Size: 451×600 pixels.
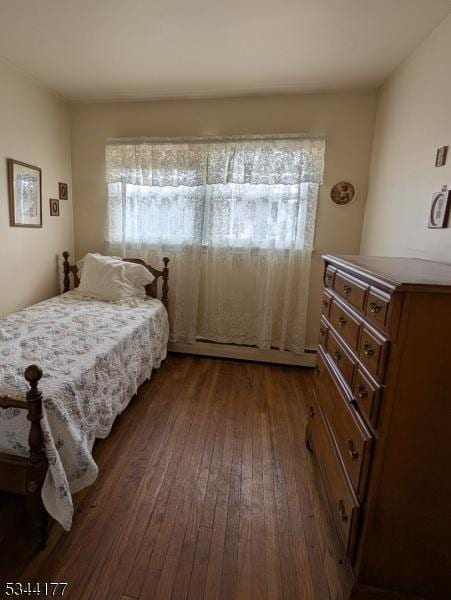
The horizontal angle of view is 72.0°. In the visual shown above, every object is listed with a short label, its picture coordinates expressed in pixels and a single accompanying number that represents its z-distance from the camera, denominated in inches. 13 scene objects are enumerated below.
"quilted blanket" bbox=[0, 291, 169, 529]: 49.1
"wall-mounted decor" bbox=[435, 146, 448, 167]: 63.6
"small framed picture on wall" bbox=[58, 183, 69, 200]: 121.8
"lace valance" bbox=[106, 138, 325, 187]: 109.2
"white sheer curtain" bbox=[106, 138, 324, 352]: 112.0
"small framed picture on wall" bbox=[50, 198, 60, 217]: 118.3
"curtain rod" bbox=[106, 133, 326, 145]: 108.0
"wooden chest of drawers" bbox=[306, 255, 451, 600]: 36.6
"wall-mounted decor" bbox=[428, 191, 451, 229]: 61.7
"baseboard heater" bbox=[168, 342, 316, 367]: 124.6
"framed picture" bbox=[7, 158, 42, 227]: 99.6
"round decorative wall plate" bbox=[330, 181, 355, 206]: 110.0
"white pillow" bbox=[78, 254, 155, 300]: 113.7
